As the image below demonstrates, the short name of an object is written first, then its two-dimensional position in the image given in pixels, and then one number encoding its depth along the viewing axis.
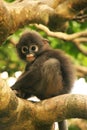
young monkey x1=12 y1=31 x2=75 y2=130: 8.32
